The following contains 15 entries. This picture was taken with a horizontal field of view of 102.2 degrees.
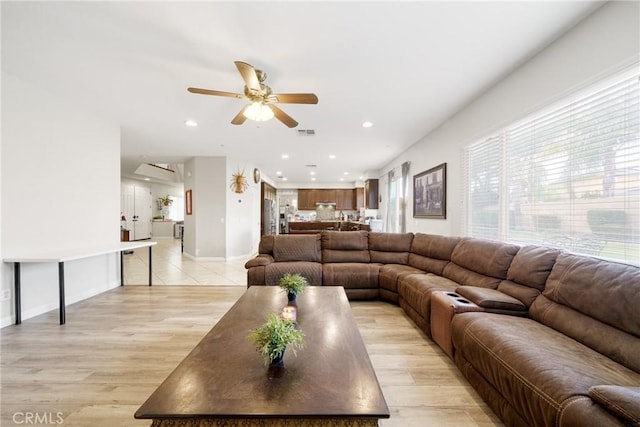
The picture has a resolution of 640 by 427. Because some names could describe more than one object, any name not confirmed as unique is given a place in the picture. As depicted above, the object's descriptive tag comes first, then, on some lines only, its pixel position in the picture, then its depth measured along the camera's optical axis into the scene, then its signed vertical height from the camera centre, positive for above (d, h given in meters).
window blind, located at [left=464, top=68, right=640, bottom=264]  1.80 +0.31
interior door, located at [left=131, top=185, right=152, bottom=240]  10.77 -0.02
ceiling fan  2.38 +1.15
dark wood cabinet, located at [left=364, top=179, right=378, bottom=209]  8.96 +0.65
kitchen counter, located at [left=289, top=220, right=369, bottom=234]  9.13 -0.50
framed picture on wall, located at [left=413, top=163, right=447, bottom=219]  4.34 +0.34
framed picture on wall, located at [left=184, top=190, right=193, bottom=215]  6.87 +0.25
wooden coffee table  0.97 -0.75
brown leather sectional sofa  1.13 -0.76
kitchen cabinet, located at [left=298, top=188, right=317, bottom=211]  11.67 +0.63
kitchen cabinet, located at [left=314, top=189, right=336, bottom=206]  11.58 +0.71
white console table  2.74 -0.50
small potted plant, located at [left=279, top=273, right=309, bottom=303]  2.21 -0.64
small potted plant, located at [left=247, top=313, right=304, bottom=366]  1.22 -0.61
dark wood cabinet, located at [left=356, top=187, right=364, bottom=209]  11.06 +0.63
